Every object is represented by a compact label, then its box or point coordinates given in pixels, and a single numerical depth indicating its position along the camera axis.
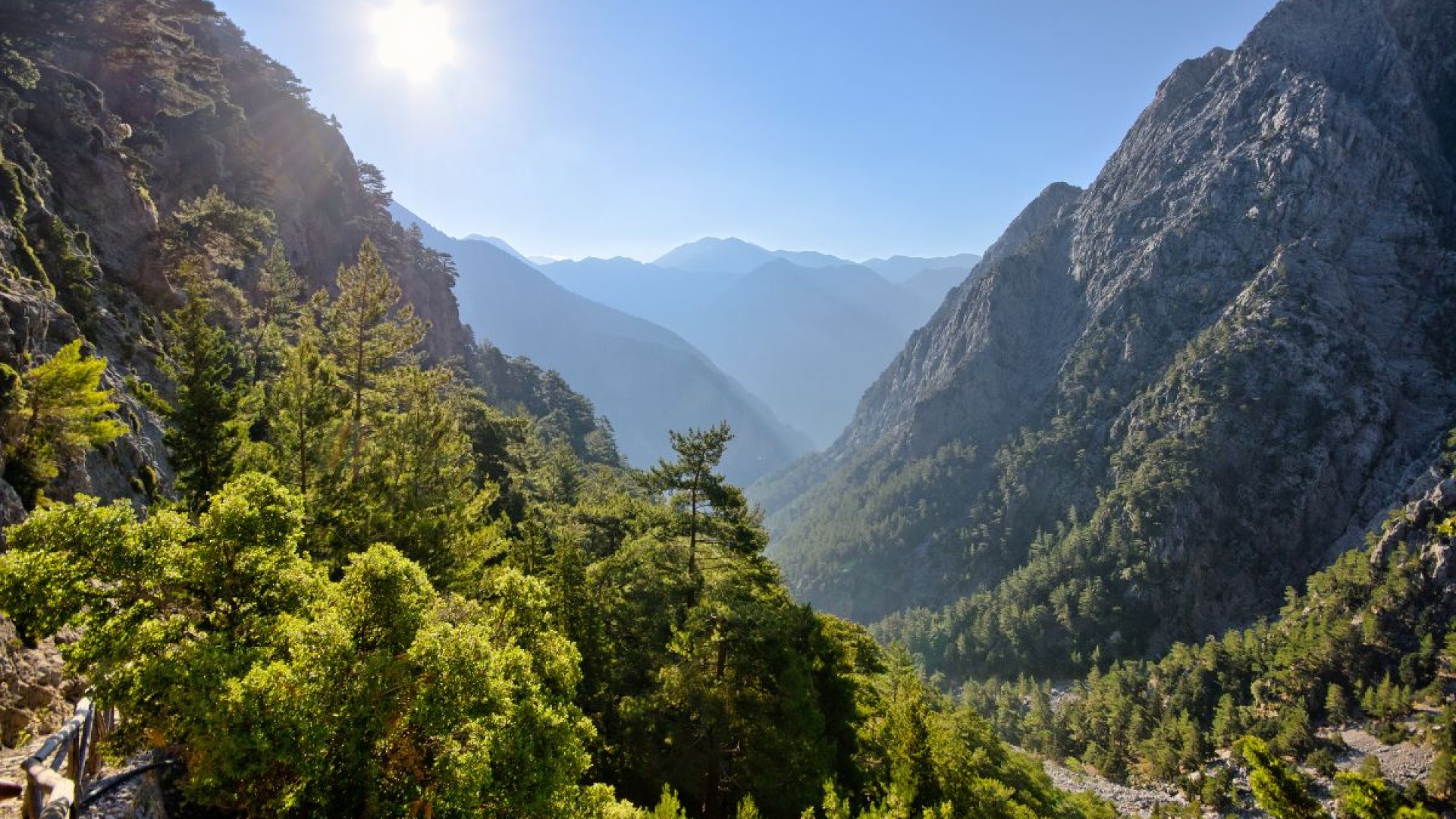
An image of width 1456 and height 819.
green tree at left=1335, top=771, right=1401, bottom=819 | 16.09
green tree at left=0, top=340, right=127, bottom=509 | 14.59
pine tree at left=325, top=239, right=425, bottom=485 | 22.78
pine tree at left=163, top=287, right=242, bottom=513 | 17.39
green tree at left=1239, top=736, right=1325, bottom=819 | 16.77
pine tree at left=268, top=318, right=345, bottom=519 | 18.86
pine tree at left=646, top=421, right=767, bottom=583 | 22.92
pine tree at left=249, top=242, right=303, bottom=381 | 41.88
